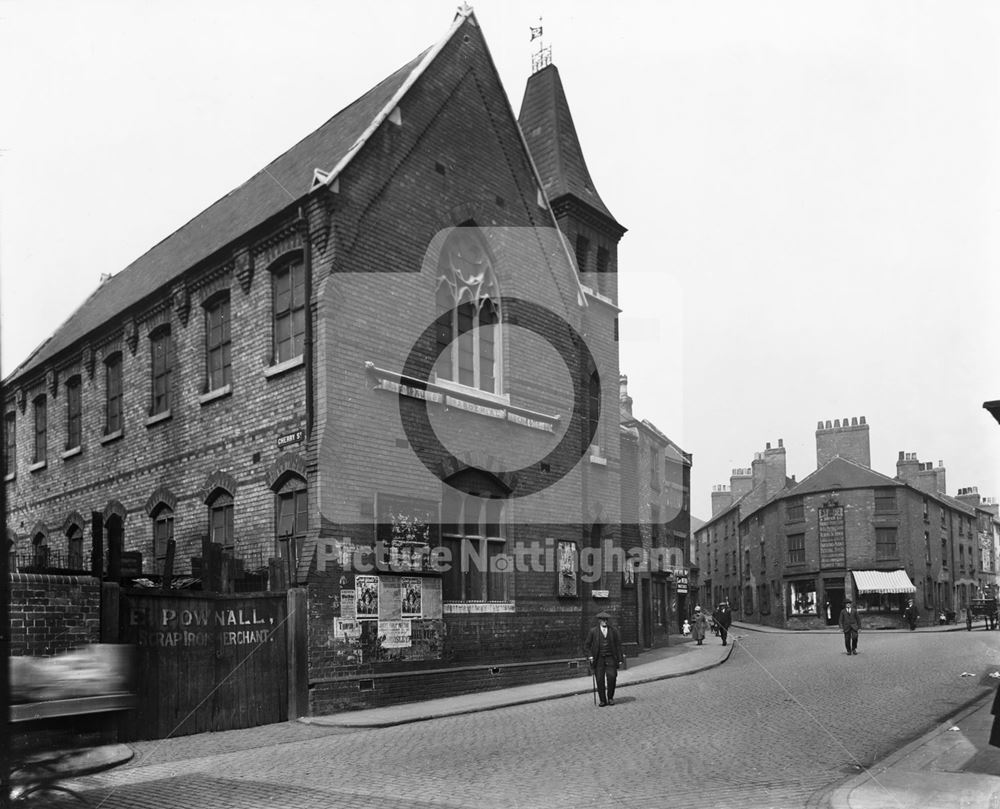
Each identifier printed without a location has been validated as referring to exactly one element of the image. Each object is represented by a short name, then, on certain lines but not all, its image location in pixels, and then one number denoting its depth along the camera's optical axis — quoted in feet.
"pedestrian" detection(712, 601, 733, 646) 124.16
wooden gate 45.91
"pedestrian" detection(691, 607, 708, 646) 125.59
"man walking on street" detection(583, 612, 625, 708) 56.59
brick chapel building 56.39
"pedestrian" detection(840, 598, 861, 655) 96.89
